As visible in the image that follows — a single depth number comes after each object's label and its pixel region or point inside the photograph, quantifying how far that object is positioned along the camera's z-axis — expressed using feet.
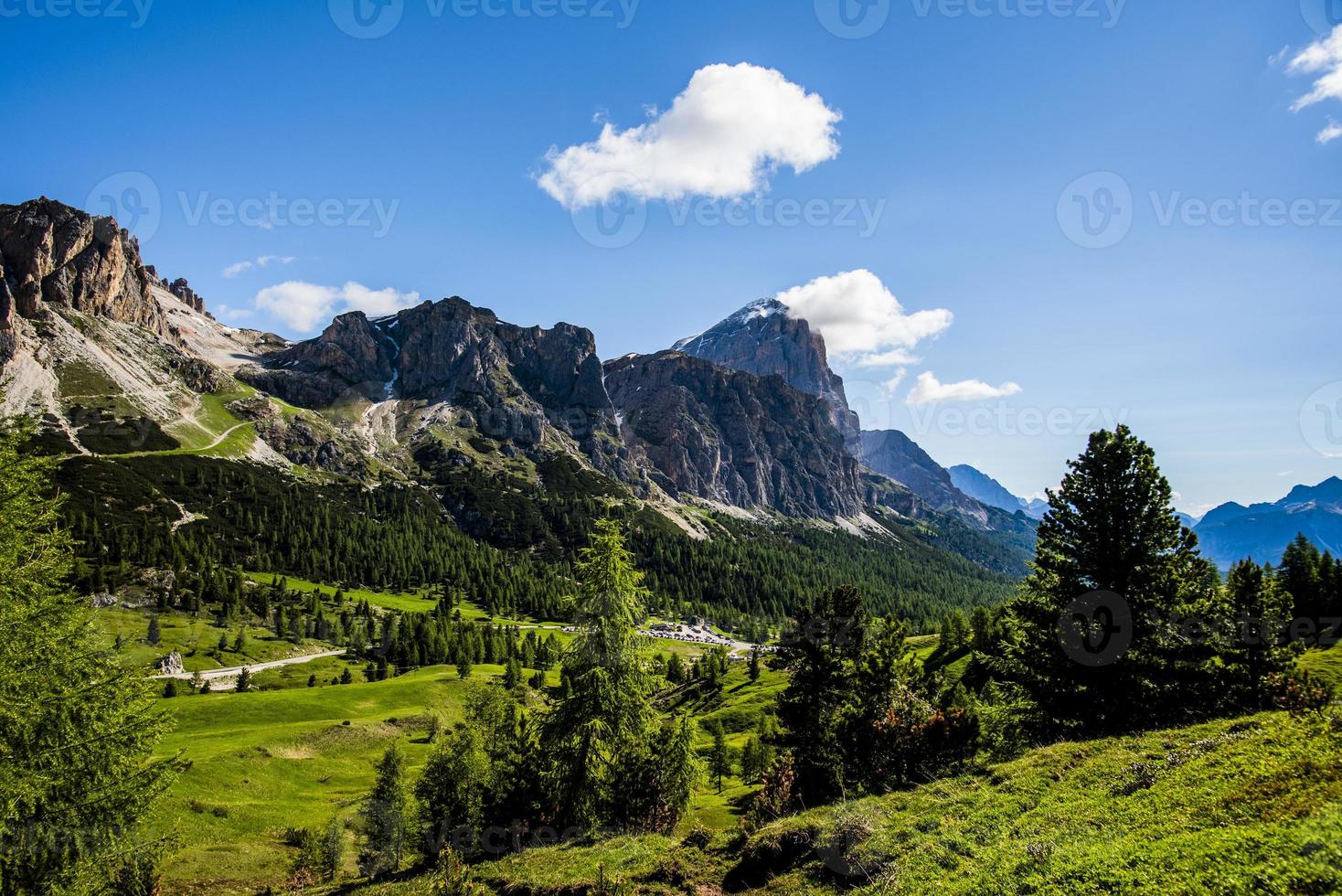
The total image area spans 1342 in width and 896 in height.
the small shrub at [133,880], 74.15
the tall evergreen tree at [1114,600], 78.79
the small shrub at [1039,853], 39.11
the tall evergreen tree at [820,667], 112.37
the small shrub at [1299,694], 61.63
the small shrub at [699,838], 69.97
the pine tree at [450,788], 124.26
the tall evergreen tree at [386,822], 135.64
